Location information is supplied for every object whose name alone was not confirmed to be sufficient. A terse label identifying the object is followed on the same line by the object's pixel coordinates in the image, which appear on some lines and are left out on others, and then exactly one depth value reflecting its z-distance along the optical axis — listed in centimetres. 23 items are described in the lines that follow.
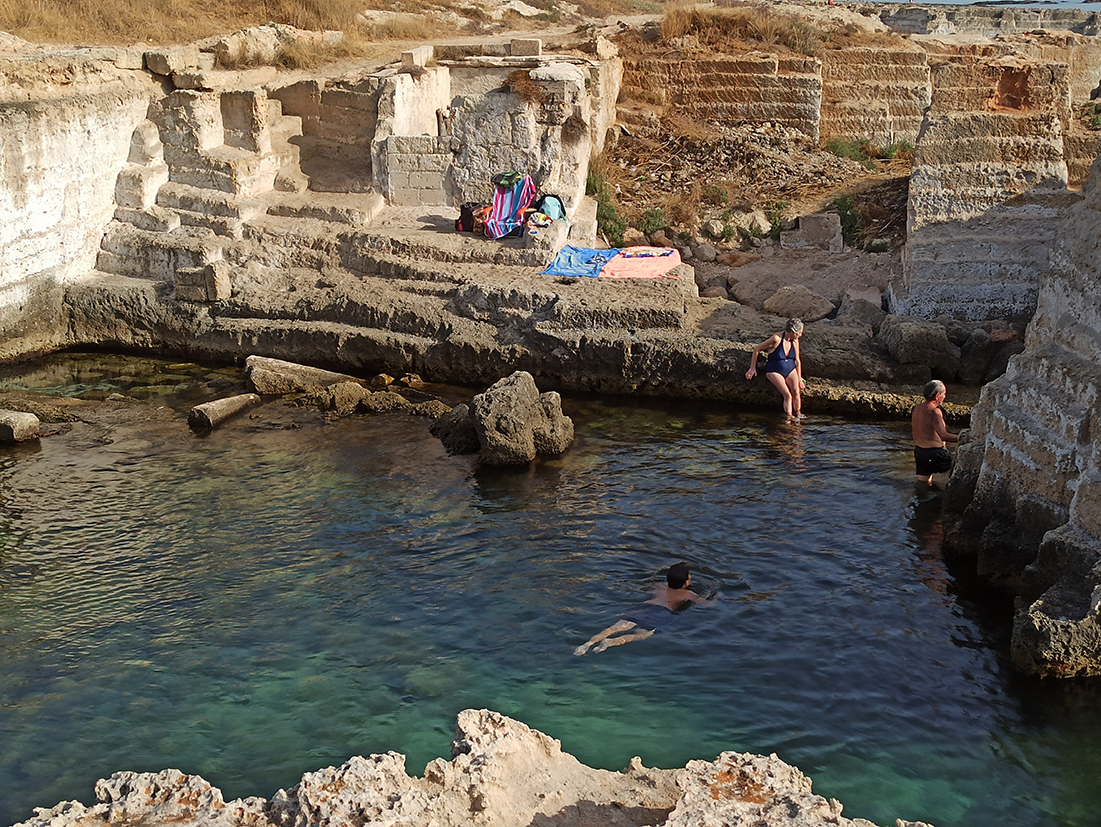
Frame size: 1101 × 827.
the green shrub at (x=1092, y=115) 1537
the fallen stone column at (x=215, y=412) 1111
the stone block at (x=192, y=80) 1439
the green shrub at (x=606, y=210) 1534
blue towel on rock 1289
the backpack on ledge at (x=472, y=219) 1355
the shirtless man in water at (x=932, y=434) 938
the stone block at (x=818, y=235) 1536
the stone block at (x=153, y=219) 1396
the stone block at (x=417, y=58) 1551
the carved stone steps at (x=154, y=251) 1354
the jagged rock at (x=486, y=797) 436
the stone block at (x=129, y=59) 1408
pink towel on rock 1284
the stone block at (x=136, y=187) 1409
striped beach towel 1354
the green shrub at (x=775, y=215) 1580
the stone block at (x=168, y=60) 1430
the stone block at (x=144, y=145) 1427
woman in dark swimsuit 1112
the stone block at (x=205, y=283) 1320
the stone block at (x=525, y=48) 1700
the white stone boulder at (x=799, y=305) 1290
